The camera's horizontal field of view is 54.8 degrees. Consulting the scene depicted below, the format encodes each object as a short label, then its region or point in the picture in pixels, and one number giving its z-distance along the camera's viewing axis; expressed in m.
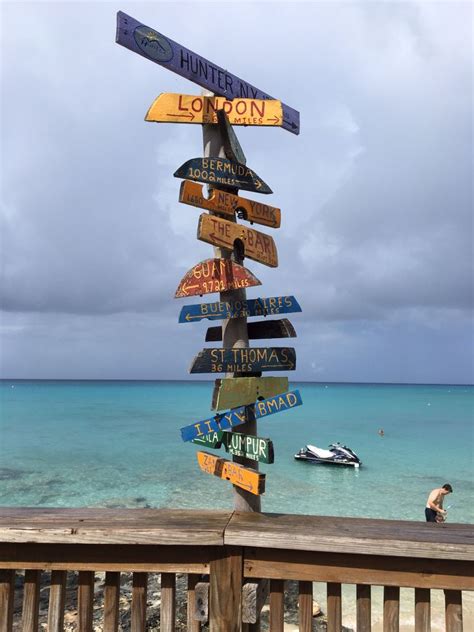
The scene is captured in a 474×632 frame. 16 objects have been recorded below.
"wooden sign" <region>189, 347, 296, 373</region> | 3.07
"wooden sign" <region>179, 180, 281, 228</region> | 3.24
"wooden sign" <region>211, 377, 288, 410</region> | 3.00
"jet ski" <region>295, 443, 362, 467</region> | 25.33
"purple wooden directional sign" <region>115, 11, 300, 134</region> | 3.28
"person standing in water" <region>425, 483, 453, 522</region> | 10.59
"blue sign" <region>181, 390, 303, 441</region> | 3.06
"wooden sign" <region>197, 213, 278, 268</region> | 3.14
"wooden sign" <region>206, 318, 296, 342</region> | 3.28
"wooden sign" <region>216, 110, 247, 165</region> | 3.51
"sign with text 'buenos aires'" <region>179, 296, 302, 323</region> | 3.20
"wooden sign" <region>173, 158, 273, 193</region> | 3.23
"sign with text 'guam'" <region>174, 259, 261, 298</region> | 3.21
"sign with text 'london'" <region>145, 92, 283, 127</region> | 3.50
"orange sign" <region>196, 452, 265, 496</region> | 2.78
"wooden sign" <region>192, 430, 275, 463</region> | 2.85
